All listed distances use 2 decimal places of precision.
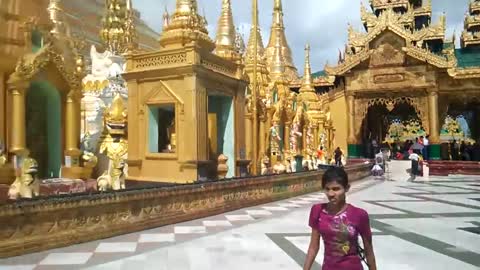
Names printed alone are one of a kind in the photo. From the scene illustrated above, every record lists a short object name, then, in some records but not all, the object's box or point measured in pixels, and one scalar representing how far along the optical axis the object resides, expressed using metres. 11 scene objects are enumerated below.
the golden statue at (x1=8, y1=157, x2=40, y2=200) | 6.34
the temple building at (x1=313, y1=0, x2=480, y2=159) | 25.19
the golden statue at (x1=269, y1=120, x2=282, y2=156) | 16.83
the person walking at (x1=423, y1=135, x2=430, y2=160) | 25.19
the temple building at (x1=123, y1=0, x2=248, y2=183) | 9.90
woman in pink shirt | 2.63
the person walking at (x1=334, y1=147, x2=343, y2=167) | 21.29
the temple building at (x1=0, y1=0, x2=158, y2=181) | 9.00
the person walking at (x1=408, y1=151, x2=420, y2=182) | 20.17
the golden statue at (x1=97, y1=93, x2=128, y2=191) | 11.67
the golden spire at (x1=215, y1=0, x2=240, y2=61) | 15.95
